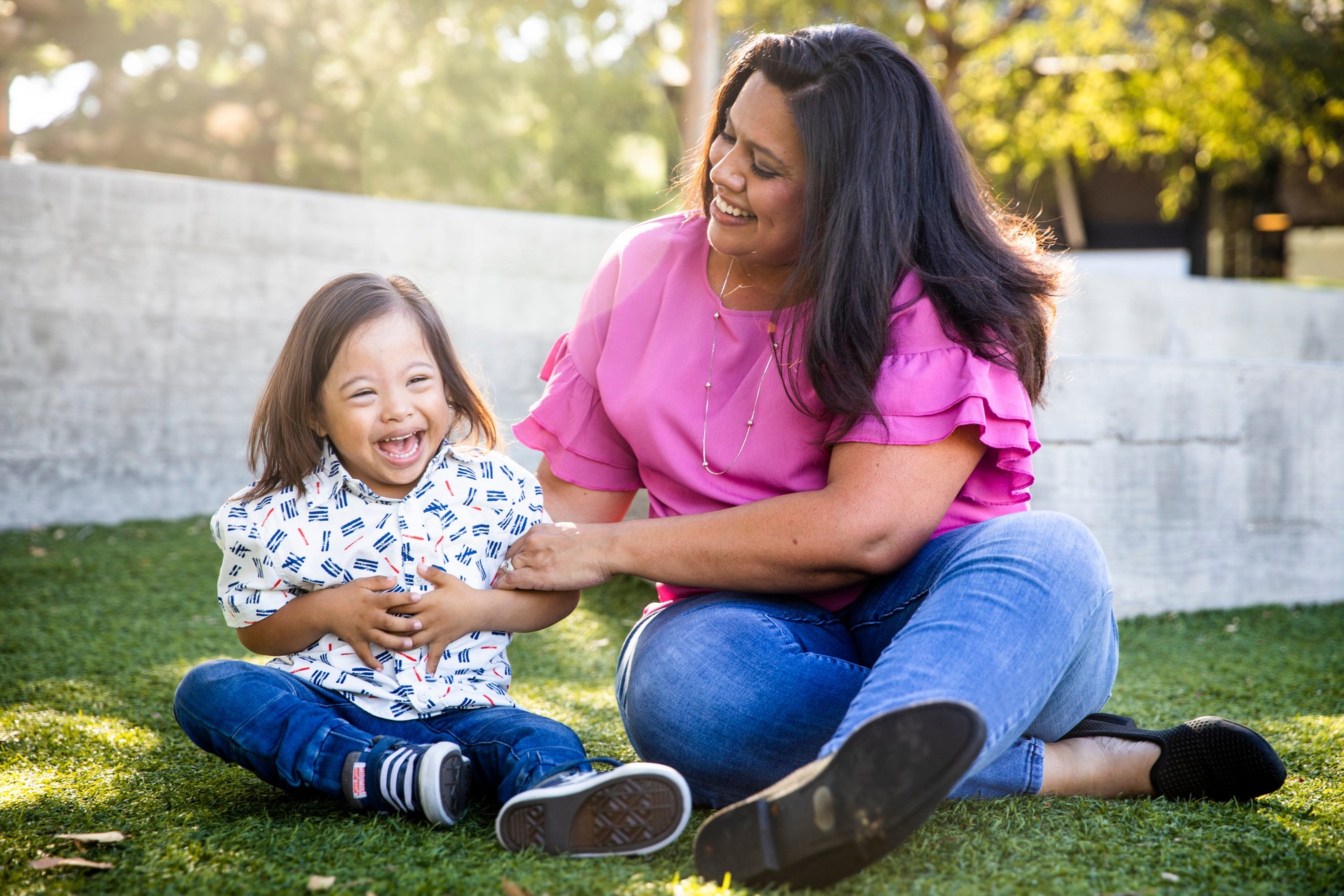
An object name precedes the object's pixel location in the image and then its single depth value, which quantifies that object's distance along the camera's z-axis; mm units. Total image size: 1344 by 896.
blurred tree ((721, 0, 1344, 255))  10148
